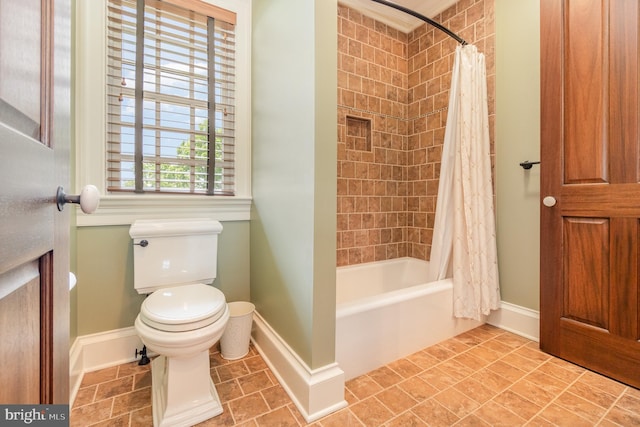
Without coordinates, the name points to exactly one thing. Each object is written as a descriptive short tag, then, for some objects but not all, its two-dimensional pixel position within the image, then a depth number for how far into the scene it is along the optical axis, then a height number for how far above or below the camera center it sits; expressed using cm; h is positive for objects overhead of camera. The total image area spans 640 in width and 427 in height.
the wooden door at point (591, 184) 146 +16
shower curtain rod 173 +128
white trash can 176 -75
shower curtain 202 +16
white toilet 121 -43
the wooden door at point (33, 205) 37 +1
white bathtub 154 -67
